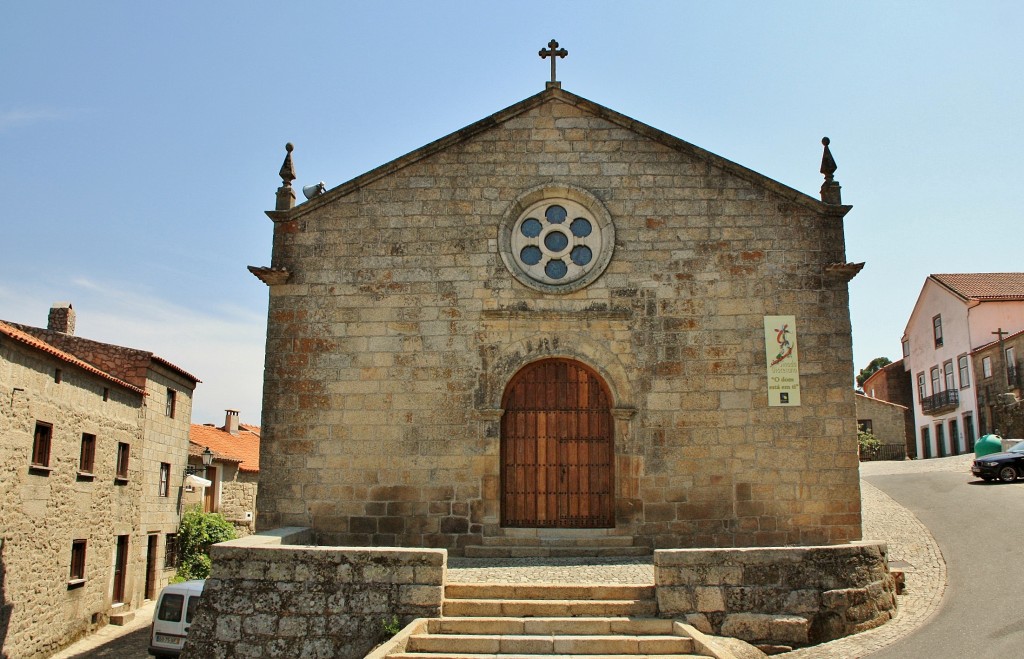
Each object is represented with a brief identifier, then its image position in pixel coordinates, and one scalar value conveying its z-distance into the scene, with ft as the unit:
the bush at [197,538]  87.74
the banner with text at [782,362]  40.63
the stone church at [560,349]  40.06
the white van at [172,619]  50.55
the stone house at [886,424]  127.75
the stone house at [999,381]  103.09
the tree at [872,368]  213.25
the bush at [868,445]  120.67
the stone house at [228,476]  97.04
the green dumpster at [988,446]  83.87
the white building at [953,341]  119.65
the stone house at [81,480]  56.18
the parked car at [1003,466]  67.51
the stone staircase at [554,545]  39.17
